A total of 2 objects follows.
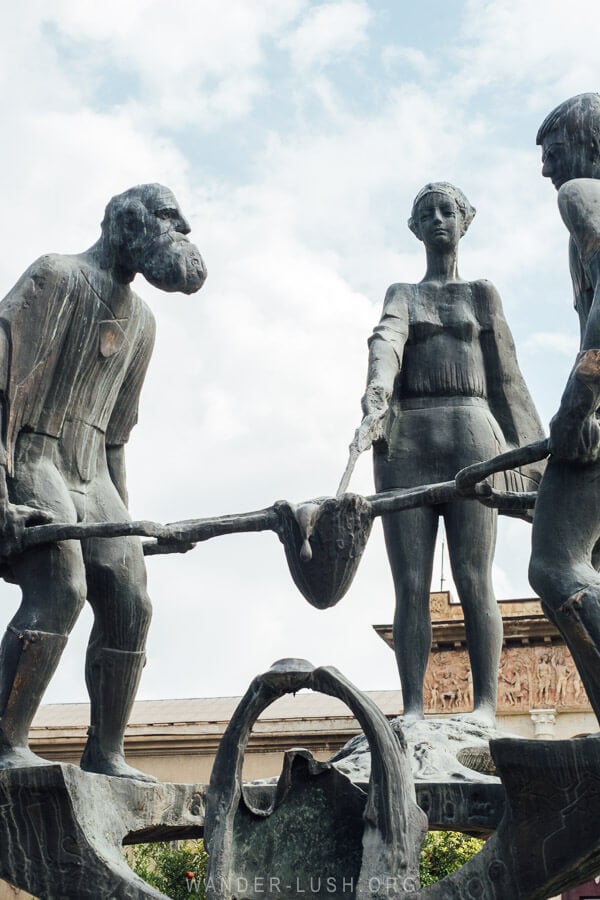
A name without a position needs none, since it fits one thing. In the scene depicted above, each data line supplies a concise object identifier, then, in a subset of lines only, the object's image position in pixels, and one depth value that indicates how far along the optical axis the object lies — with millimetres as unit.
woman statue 7855
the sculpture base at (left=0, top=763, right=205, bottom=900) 6152
